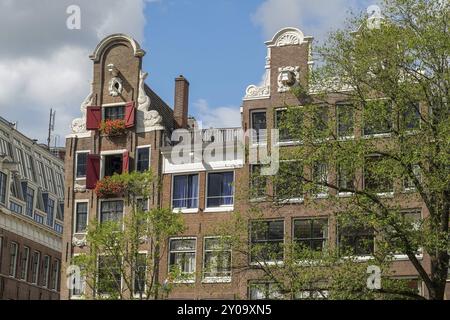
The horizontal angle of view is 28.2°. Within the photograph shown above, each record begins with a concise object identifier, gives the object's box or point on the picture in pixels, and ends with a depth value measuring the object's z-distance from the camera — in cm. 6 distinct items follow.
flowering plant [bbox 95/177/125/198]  3906
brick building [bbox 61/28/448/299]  3631
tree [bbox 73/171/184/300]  3272
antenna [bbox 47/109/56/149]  6512
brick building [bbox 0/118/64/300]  5014
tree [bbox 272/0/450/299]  2367
